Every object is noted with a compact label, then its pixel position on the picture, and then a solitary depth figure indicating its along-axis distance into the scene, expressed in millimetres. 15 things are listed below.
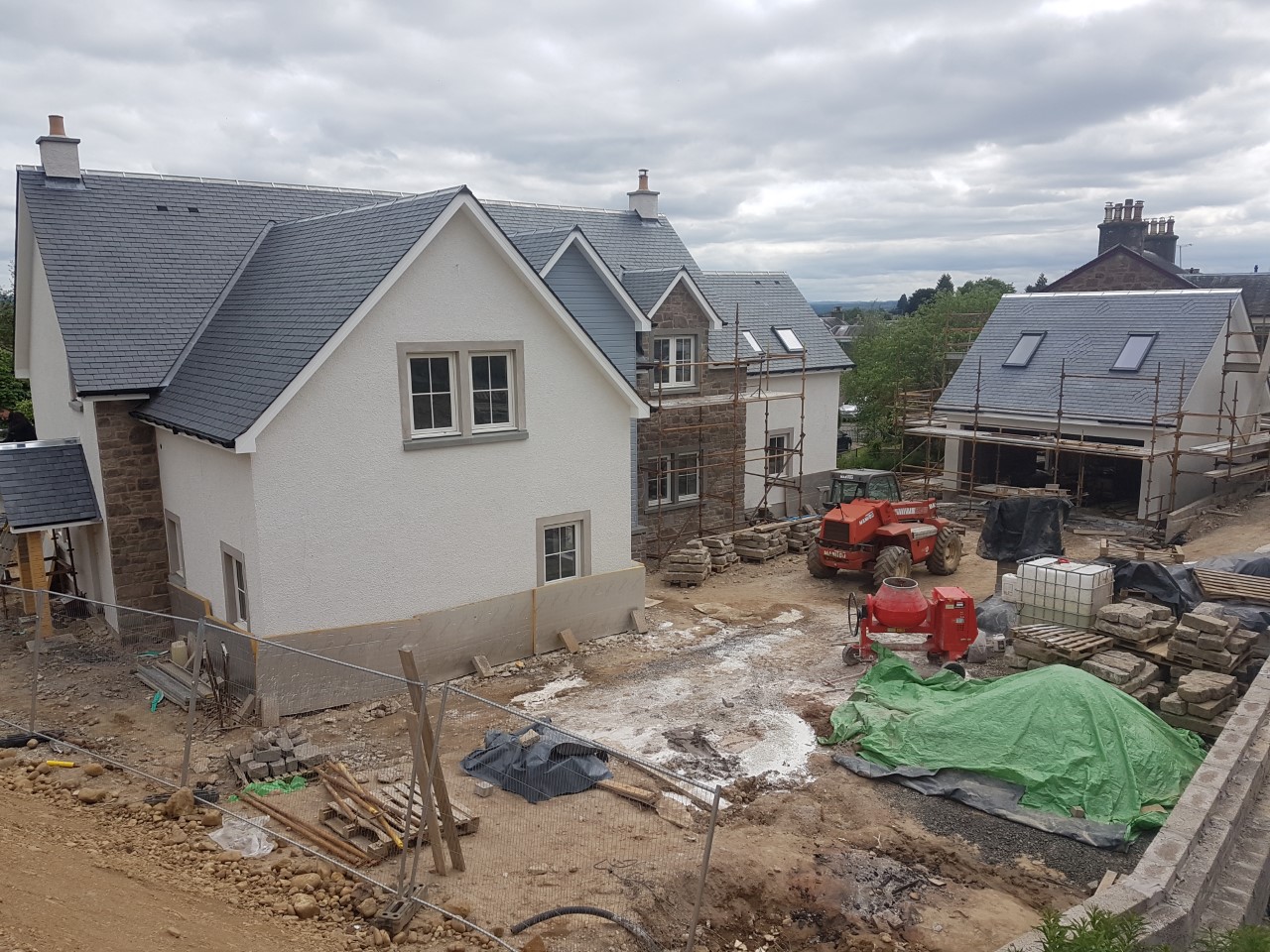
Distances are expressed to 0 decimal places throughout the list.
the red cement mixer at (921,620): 14875
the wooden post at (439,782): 7781
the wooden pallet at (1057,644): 13838
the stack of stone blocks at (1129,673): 13180
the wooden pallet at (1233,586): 15805
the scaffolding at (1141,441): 25609
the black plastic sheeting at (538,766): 9750
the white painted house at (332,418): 13336
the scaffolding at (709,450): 23891
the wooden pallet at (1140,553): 19766
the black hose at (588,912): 7203
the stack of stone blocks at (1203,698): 12281
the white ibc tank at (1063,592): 15086
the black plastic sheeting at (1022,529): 18656
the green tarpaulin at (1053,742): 10445
